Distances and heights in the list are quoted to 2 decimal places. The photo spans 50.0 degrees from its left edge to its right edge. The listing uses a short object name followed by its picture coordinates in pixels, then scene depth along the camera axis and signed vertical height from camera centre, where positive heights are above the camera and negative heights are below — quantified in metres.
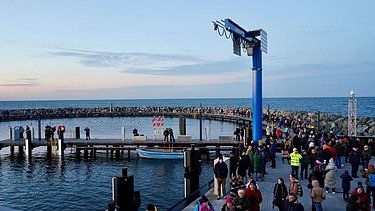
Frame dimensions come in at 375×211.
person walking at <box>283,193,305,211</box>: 9.29 -2.43
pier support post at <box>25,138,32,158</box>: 36.12 -4.08
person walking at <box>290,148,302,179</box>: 16.69 -2.45
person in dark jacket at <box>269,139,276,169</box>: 20.33 -2.76
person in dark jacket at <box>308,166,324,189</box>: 13.36 -2.56
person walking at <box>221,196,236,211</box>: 9.52 -2.51
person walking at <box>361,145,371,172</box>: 18.20 -2.55
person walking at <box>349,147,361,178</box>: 16.95 -2.56
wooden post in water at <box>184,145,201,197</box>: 16.75 -2.97
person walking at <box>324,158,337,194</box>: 14.43 -2.83
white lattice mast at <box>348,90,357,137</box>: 29.66 -0.59
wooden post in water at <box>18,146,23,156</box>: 38.57 -4.80
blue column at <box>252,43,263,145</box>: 24.92 +0.44
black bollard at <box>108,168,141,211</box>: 11.80 -2.72
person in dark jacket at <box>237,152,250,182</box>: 15.95 -2.61
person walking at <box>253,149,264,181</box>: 16.91 -2.70
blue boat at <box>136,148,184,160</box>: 33.53 -4.48
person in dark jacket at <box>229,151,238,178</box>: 16.73 -2.79
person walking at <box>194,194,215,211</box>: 9.95 -2.64
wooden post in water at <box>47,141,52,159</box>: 36.66 -4.42
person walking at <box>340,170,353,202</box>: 13.49 -2.87
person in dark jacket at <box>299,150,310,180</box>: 16.87 -2.59
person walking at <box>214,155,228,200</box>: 14.22 -2.61
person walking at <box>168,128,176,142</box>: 35.22 -3.24
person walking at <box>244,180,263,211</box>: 11.03 -2.64
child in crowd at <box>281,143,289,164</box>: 22.25 -3.00
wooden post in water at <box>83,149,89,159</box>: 36.89 -4.84
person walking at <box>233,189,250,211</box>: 9.83 -2.53
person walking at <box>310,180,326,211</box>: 11.62 -2.72
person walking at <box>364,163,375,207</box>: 13.19 -2.66
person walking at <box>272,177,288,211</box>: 11.72 -2.78
